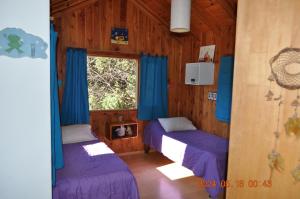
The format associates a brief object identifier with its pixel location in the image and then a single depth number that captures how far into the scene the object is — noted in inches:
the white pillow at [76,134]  130.1
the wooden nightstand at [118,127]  158.8
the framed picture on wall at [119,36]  161.0
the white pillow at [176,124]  163.4
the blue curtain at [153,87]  172.4
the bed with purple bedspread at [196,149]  112.3
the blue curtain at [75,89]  147.8
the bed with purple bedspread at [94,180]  78.9
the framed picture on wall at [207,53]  161.0
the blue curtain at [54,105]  69.6
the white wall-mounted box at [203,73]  157.5
